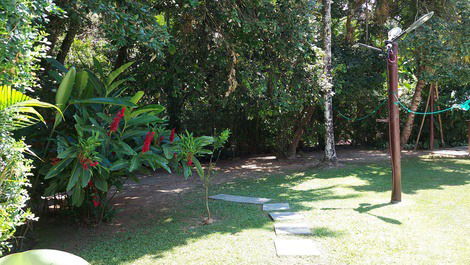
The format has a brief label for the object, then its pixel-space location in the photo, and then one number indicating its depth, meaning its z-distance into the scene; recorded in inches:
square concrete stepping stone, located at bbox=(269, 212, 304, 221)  196.1
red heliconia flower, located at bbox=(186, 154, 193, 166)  178.2
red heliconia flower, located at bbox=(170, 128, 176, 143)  181.9
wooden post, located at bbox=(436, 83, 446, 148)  496.4
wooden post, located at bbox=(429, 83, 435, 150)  464.2
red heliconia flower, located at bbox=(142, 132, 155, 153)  160.6
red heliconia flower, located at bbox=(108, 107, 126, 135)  158.4
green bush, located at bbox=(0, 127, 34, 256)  87.8
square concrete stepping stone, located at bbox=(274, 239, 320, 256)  147.0
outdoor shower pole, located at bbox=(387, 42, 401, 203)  220.7
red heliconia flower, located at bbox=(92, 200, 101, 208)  178.2
